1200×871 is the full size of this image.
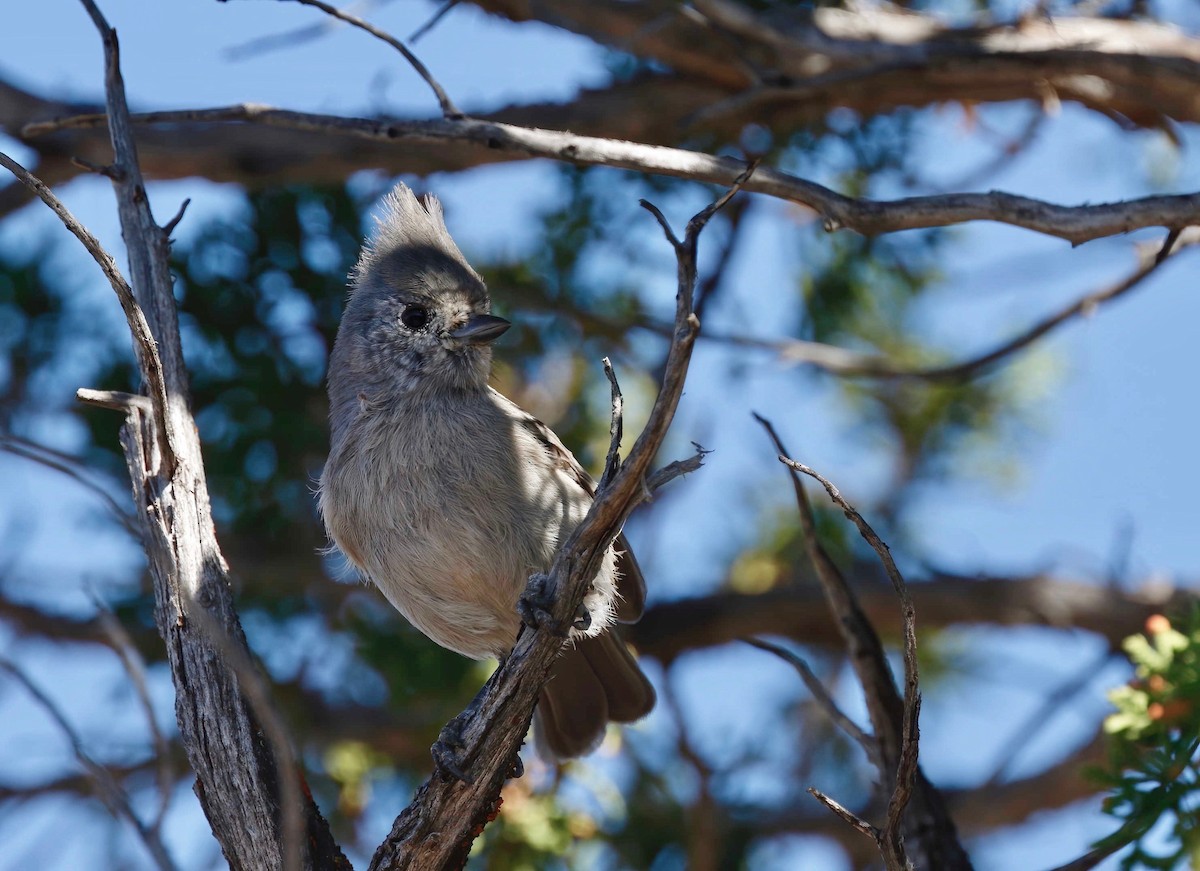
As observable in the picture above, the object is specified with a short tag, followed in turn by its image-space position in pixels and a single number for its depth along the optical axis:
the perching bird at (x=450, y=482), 6.03
